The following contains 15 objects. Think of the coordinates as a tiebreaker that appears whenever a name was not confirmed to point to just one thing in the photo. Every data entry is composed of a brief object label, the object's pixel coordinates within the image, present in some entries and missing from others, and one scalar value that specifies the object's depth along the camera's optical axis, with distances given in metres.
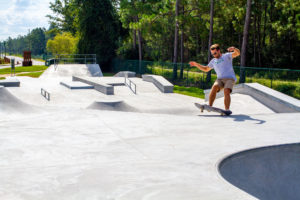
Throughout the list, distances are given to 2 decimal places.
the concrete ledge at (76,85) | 19.99
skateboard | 8.64
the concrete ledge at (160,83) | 21.67
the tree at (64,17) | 53.93
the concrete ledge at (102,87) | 19.04
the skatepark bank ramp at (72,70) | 30.06
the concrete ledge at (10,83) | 19.12
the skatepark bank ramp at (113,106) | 12.02
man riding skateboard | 8.48
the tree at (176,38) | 29.84
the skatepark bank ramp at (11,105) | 11.48
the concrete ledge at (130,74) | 28.70
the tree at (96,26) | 42.81
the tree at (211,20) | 28.00
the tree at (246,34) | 23.61
